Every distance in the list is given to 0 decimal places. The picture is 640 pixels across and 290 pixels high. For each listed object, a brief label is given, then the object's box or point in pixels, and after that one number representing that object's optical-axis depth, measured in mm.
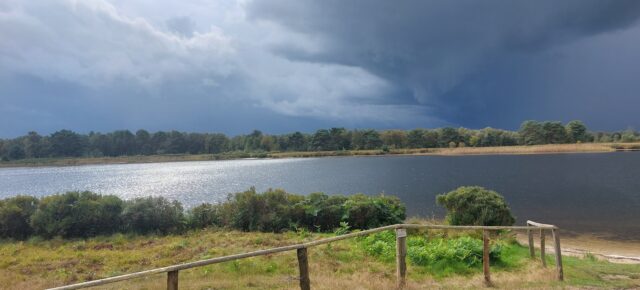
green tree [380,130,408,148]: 148375
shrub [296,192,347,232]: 19125
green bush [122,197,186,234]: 19344
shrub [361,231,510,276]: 11148
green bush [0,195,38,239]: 18578
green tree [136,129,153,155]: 174900
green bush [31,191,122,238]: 18266
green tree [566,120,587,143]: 125312
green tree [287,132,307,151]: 162000
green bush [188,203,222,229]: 20328
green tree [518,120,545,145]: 124875
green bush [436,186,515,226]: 16984
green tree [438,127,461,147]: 140625
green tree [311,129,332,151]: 153250
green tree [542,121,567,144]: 123000
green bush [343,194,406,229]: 18547
